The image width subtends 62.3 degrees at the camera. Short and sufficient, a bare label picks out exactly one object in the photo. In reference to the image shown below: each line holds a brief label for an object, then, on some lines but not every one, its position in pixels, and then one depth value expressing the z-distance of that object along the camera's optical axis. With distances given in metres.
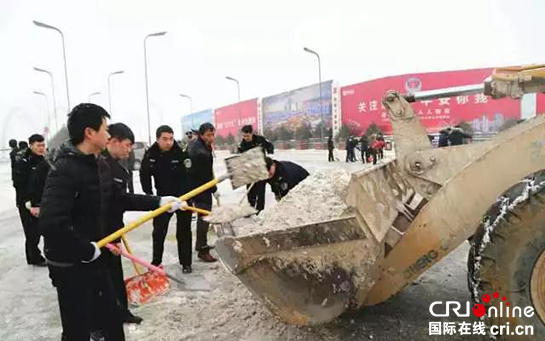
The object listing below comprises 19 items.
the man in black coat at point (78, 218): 2.15
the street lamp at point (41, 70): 29.44
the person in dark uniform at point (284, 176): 4.28
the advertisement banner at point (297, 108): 41.94
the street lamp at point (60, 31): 19.13
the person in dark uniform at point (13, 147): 6.78
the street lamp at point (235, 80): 39.66
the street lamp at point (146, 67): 23.80
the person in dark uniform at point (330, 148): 24.44
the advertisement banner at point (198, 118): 65.31
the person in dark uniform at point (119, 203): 2.80
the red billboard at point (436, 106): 30.52
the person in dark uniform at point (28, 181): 5.07
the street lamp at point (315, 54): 29.39
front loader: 2.14
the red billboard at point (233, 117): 53.75
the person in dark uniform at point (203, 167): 4.81
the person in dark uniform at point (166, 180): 4.51
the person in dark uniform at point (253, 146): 5.79
